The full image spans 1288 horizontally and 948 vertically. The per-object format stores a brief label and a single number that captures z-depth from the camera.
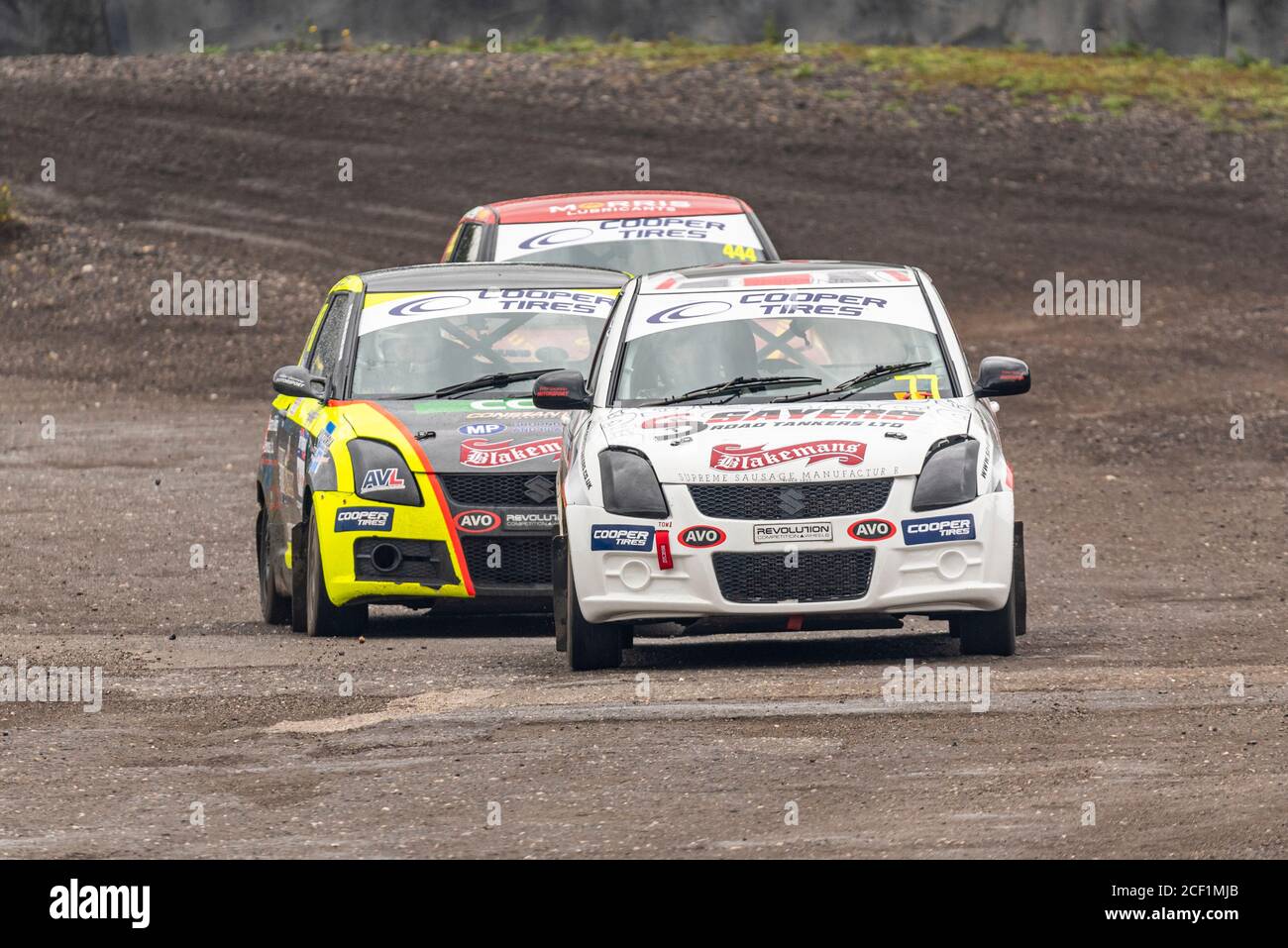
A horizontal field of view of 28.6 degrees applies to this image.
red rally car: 17.22
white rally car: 10.23
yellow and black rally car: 11.99
